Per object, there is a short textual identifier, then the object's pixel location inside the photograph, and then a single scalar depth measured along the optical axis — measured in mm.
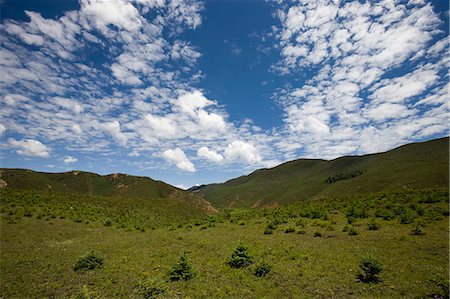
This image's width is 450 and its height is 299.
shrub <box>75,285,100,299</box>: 9394
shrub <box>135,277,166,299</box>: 11297
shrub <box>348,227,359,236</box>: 22000
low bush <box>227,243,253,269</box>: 15470
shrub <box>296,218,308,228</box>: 28281
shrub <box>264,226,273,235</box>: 26922
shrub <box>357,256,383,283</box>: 11703
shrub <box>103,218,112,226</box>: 34331
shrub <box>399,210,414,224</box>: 23891
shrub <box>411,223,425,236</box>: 19394
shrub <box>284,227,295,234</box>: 26280
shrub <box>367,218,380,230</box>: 23094
